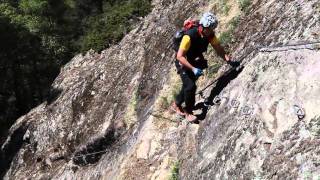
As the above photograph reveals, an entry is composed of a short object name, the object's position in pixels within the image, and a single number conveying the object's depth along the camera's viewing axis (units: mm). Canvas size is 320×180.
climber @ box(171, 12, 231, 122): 9445
